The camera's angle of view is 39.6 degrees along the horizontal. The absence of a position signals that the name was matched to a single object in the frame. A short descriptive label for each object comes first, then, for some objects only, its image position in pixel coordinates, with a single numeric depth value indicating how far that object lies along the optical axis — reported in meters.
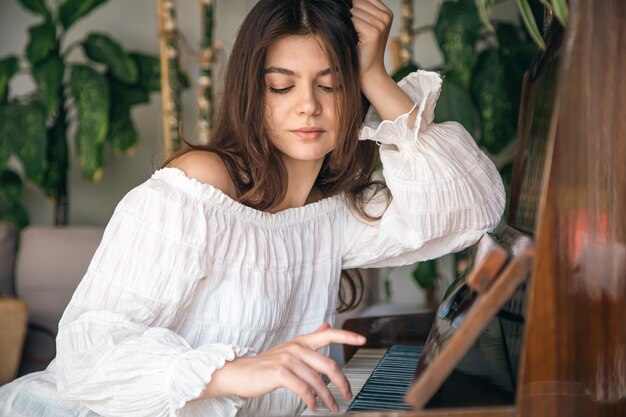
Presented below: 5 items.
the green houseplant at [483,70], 4.08
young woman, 1.50
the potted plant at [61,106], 4.21
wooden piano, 0.97
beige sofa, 3.74
